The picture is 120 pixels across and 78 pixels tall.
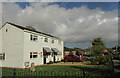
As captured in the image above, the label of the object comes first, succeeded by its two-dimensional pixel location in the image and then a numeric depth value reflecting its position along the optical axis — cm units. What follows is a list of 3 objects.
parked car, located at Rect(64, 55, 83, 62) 2660
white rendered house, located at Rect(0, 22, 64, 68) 1652
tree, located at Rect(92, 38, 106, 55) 2603
